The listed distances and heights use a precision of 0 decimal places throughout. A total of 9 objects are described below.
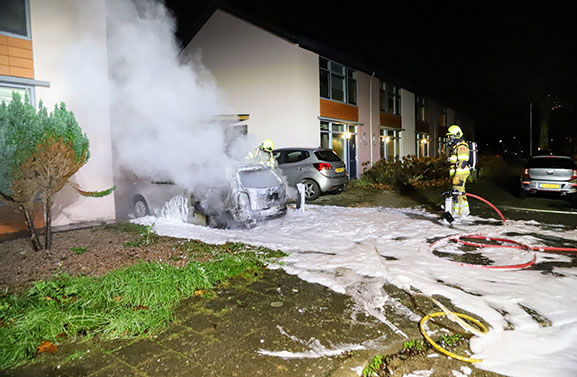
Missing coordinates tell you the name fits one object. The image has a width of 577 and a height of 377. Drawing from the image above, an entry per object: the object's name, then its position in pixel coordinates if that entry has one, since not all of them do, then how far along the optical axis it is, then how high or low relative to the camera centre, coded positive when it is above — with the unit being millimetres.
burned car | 7043 -506
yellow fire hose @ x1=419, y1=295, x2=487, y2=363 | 2805 -1449
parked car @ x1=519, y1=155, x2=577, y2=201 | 10539 -363
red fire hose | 4918 -1333
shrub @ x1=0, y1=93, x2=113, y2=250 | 4723 +385
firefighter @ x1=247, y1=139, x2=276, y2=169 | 9875 +544
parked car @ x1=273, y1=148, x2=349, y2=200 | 11484 +39
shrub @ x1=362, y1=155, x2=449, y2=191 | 15383 -234
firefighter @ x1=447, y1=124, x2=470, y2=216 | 7918 +2
